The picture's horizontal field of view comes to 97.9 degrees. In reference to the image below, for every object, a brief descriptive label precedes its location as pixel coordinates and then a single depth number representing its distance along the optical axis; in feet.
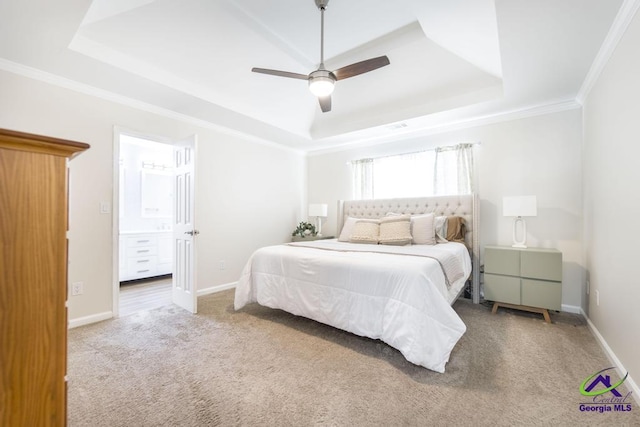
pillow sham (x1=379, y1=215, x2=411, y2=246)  11.60
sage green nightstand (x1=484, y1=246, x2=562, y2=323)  9.46
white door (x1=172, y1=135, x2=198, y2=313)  10.34
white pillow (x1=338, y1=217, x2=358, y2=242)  13.32
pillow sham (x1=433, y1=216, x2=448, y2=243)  11.87
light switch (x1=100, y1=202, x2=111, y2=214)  9.87
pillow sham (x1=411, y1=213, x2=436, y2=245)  11.48
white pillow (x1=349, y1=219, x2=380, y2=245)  12.34
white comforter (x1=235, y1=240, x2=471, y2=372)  6.39
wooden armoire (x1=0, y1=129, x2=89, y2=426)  2.40
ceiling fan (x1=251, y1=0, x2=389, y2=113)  7.54
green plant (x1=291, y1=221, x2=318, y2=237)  17.13
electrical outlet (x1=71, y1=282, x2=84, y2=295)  9.18
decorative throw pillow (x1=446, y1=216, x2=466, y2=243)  12.02
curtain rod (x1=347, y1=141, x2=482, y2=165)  12.62
